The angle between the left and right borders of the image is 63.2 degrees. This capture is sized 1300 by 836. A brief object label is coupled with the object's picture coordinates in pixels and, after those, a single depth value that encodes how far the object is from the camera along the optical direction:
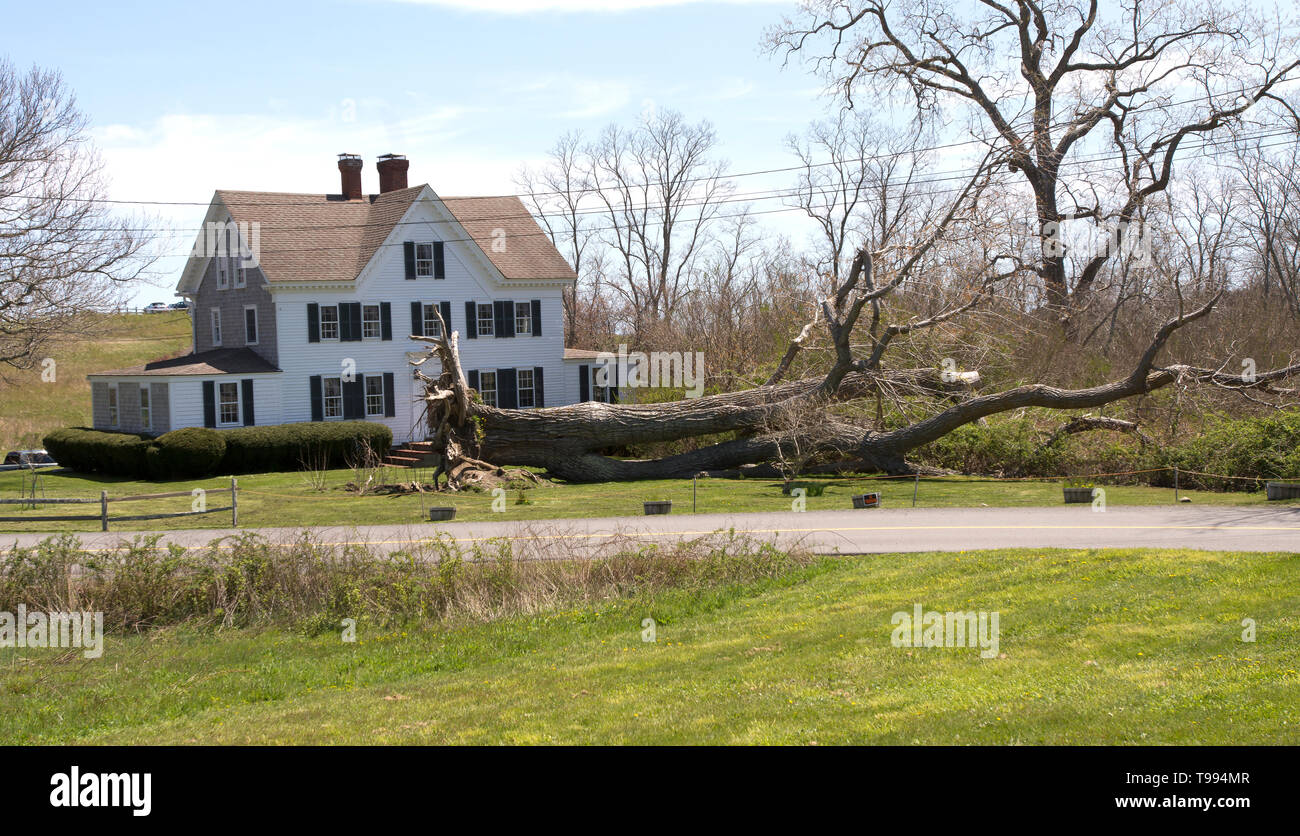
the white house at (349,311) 35.19
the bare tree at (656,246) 57.81
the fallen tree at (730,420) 24.22
